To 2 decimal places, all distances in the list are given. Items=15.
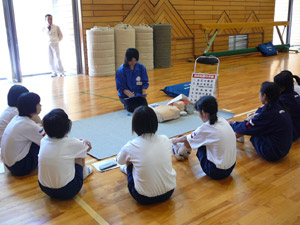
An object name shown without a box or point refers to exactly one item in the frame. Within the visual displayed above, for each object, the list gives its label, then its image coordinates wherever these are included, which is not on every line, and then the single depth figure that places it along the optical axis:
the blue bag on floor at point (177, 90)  5.01
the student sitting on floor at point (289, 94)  2.96
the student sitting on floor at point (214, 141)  2.30
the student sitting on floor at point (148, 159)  2.00
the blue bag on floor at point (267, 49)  10.22
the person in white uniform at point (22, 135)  2.41
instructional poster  4.22
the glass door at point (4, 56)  6.57
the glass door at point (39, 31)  7.41
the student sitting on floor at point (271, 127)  2.60
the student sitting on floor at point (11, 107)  2.75
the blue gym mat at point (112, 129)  3.11
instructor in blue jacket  4.31
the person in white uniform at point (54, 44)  7.13
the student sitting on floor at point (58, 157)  2.06
